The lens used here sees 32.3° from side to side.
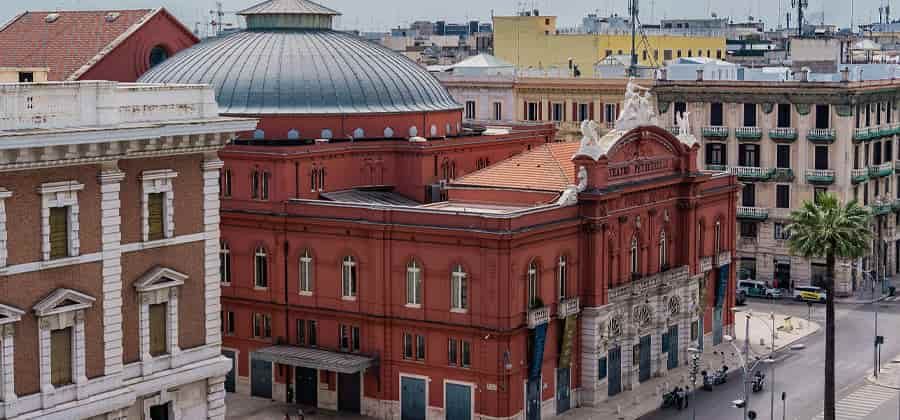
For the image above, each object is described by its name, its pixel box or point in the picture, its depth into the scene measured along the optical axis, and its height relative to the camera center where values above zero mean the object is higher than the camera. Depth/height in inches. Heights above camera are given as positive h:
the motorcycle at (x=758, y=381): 3538.4 -645.2
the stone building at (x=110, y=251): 2208.4 -231.1
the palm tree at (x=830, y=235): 3159.5 -279.6
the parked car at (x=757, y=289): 4690.0 -578.1
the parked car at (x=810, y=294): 4621.1 -582.7
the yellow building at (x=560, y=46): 6678.2 +233.0
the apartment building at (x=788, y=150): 4749.0 -160.7
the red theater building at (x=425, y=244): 3147.1 -311.7
